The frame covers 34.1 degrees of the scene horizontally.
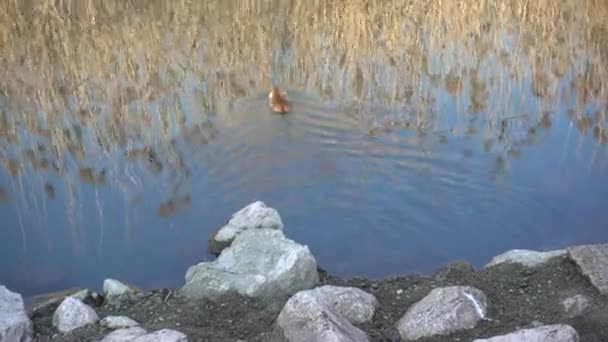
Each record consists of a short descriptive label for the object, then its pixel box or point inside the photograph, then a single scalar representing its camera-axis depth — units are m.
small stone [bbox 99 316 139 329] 4.06
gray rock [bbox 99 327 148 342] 3.77
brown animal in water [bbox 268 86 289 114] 6.76
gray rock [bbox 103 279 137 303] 4.57
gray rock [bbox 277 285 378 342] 3.59
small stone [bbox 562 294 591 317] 3.92
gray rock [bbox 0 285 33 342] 4.03
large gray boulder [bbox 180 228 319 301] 4.36
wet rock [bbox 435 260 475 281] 4.48
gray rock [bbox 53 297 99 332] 4.16
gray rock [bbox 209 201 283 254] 5.05
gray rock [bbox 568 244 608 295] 4.12
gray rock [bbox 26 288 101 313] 4.65
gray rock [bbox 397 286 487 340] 3.79
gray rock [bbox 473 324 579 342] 3.47
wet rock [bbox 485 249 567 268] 4.54
